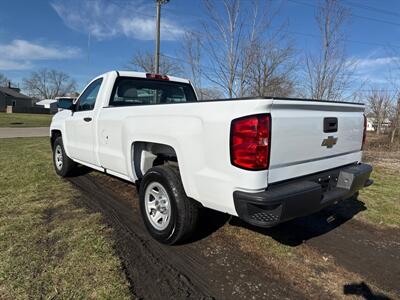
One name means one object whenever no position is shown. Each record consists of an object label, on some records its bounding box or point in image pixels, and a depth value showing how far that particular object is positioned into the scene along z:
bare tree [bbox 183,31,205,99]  14.14
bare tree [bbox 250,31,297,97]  12.20
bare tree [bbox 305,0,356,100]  11.47
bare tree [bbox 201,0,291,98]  11.23
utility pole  18.77
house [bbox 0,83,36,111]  74.25
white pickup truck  2.60
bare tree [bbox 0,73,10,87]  96.29
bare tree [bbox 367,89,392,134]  21.04
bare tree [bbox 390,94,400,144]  15.80
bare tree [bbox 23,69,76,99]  112.69
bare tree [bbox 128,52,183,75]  31.67
